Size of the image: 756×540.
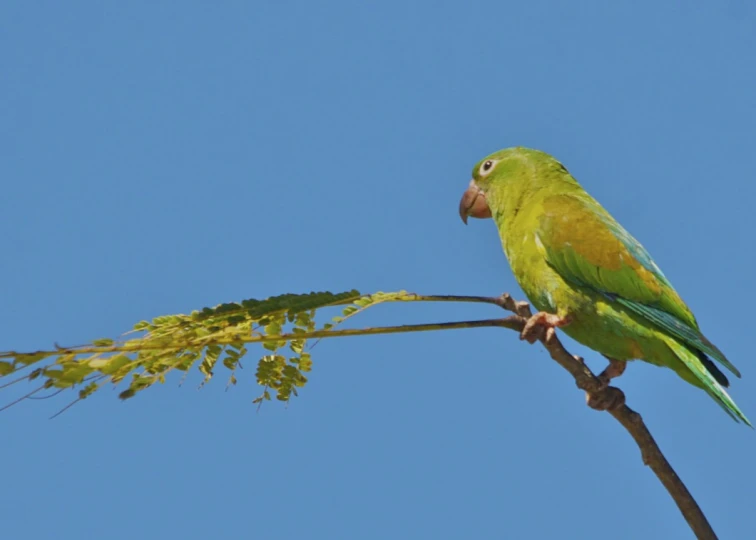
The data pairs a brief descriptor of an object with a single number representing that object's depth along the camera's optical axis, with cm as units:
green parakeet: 948
